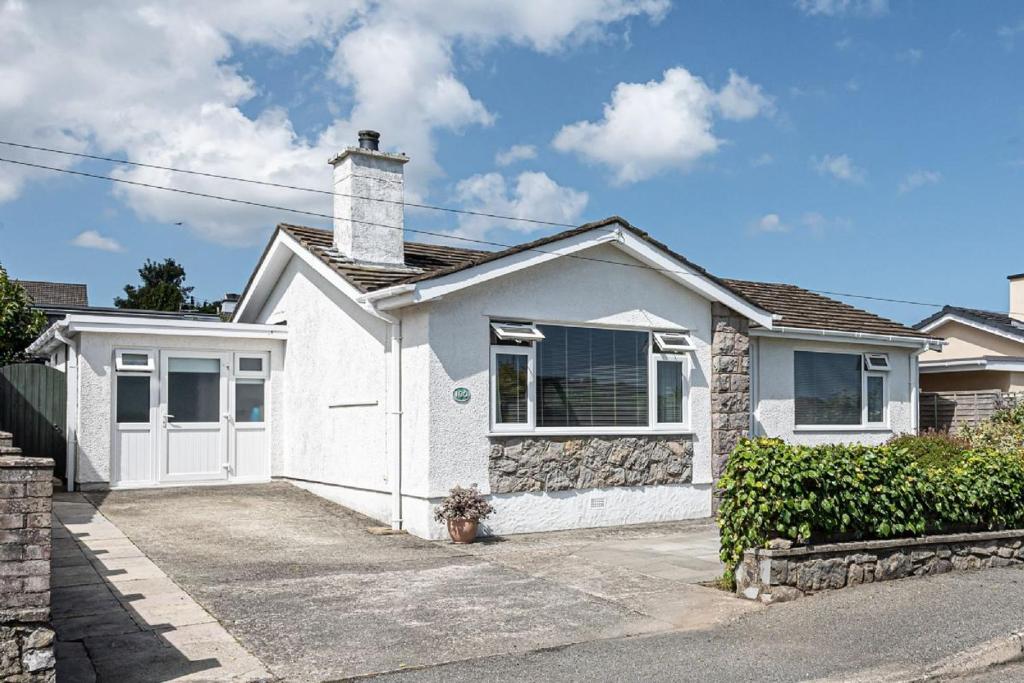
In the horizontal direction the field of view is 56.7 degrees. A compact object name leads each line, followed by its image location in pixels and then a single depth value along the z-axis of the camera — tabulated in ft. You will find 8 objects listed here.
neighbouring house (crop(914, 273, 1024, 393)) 63.62
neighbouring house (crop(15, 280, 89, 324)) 124.55
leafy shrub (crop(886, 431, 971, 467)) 37.30
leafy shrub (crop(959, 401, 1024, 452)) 53.16
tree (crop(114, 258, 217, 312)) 168.86
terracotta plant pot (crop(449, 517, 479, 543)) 36.60
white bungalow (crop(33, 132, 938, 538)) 38.63
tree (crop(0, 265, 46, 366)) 60.54
